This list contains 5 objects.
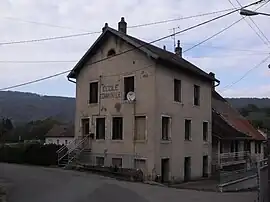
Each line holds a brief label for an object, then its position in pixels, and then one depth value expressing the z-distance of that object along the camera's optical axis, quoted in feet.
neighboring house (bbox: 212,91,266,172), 88.19
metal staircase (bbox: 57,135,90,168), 74.29
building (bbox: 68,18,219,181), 67.42
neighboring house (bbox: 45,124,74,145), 173.05
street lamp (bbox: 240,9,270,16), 33.11
